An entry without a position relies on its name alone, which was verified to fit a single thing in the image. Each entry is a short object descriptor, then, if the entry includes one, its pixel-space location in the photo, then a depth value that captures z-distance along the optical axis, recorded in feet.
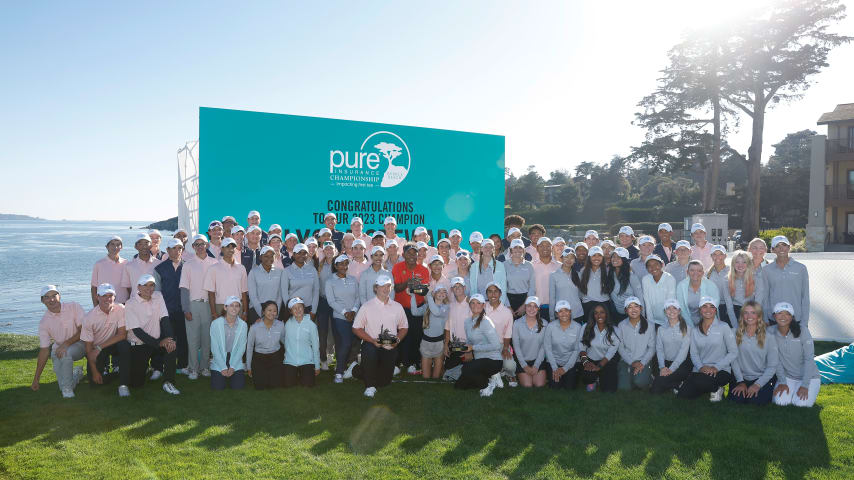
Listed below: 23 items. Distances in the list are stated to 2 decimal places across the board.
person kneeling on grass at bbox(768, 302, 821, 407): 20.26
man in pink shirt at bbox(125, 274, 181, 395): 22.47
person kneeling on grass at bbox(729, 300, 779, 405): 20.67
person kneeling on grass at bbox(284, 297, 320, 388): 23.12
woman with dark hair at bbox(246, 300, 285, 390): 22.81
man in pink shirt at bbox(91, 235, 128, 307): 24.31
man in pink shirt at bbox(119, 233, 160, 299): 24.41
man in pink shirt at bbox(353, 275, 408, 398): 22.86
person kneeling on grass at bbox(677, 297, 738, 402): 20.97
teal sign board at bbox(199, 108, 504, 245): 32.53
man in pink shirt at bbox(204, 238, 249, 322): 23.67
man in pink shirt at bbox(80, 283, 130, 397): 22.11
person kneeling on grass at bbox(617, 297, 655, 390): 22.03
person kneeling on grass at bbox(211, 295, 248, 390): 22.63
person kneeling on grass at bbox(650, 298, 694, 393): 21.50
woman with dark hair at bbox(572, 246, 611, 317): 23.99
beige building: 96.63
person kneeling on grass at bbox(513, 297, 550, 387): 23.04
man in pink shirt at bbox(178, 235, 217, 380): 23.77
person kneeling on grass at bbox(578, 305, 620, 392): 22.38
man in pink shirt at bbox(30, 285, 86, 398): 21.57
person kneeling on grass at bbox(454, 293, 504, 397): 22.39
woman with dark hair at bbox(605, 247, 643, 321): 23.82
